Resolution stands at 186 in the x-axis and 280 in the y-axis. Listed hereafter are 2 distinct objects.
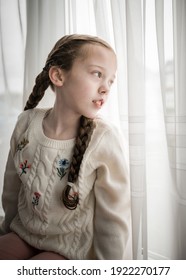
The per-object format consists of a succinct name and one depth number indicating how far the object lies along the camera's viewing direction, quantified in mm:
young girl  770
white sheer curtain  820
